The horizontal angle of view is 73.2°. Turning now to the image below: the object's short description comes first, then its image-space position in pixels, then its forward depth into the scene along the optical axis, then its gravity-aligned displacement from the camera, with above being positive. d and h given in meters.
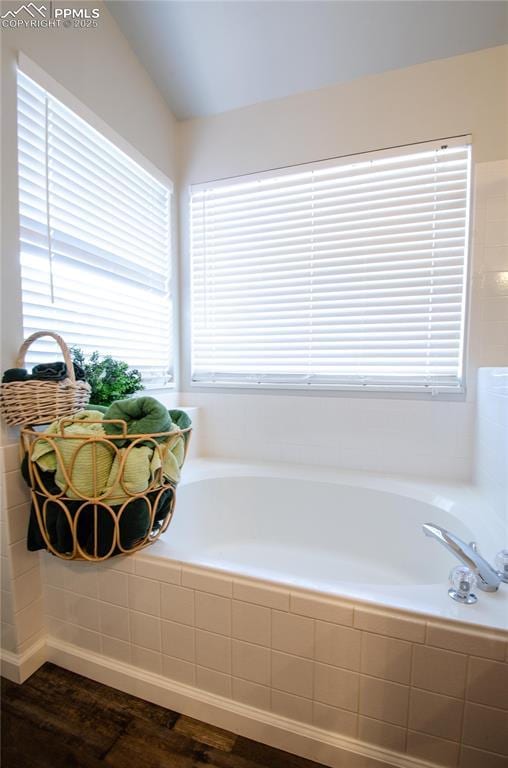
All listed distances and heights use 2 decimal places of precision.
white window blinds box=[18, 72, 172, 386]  1.22 +0.53
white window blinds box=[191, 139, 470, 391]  1.63 +0.48
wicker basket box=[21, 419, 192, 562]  0.91 -0.40
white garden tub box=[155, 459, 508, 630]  1.43 -0.75
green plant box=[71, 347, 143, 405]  1.39 -0.07
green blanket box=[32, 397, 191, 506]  0.91 -0.26
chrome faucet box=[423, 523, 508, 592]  0.83 -0.50
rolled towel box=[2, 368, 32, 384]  1.04 -0.05
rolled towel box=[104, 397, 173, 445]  0.95 -0.16
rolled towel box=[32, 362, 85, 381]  1.06 -0.03
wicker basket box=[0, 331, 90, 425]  1.02 -0.11
